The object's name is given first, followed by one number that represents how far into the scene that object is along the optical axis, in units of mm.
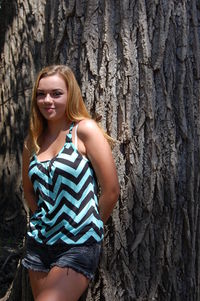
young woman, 3340
